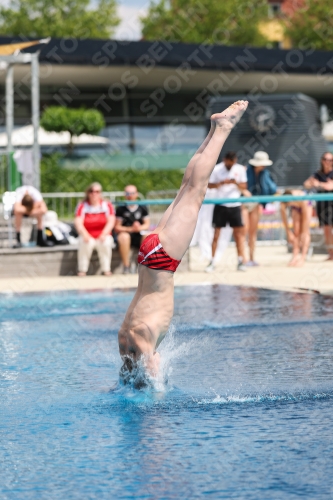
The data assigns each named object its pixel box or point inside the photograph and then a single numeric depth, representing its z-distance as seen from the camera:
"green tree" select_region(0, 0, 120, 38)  57.59
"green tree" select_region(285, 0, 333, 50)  52.00
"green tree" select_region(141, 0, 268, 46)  53.62
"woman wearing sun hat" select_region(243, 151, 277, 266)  14.67
